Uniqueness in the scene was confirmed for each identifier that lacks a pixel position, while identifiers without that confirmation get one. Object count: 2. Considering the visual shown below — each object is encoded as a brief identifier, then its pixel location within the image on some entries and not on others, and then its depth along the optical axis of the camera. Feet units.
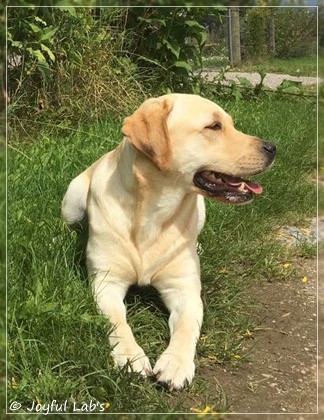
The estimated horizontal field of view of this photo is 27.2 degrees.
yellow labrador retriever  5.98
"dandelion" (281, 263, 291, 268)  7.50
